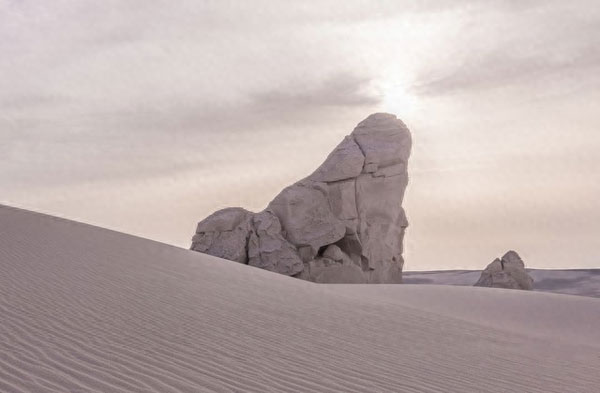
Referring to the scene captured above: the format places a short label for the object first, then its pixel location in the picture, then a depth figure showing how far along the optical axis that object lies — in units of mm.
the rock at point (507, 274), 29969
